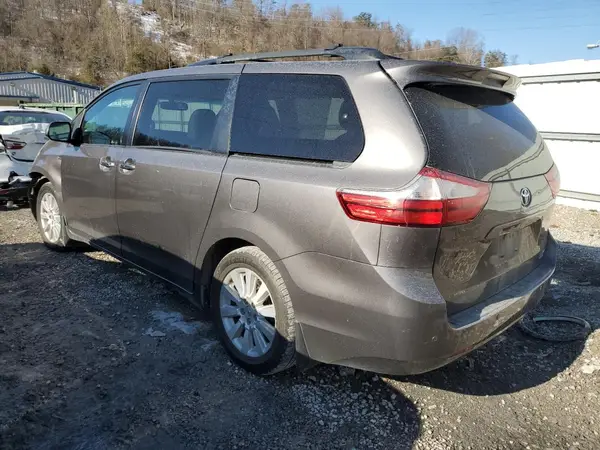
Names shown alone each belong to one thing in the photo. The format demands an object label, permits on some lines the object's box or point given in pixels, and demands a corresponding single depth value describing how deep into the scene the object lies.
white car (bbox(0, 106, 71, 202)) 7.15
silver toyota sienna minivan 2.18
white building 8.20
